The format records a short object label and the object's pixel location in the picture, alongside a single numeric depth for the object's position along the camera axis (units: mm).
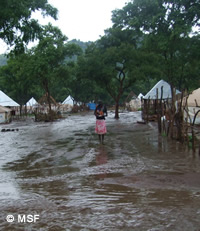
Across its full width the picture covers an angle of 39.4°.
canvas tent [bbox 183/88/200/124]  13148
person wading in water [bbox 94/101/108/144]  9773
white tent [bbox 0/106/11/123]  24883
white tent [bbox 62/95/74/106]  52312
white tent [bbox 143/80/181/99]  19906
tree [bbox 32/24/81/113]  25281
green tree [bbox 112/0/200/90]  16828
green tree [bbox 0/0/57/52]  8438
